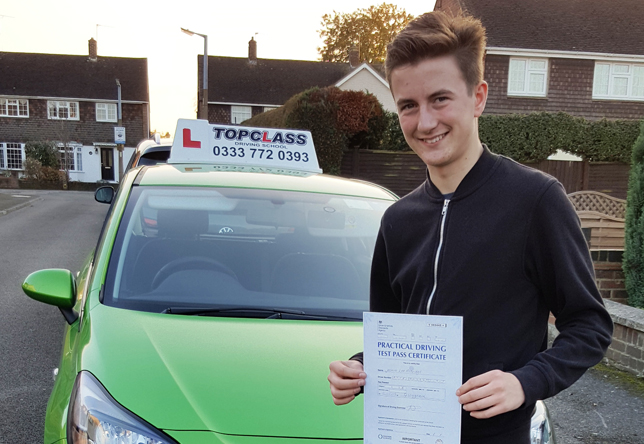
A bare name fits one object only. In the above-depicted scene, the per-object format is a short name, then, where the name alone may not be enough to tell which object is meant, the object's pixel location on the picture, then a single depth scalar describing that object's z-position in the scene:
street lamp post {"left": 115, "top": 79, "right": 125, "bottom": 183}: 30.42
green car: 1.92
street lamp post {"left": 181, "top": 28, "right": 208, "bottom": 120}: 22.72
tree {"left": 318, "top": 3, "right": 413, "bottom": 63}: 56.28
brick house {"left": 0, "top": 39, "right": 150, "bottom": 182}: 39.56
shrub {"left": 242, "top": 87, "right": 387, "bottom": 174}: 14.16
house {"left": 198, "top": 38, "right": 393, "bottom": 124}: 41.53
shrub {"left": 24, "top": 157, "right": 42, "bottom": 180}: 34.17
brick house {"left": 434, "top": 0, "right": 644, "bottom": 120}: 22.67
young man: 1.30
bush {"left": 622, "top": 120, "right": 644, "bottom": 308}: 5.47
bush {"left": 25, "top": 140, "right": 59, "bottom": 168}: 37.81
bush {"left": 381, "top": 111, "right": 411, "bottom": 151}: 16.67
